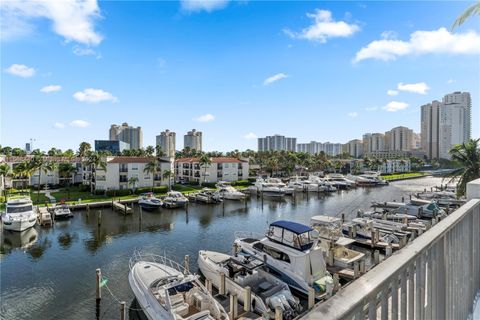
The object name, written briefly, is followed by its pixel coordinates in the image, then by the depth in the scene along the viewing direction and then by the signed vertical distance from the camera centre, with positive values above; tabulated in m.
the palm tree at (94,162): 51.62 -1.41
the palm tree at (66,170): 56.44 -3.05
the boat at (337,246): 19.72 -6.67
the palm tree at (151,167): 56.12 -2.47
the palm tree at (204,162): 64.12 -1.78
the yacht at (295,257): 16.11 -6.18
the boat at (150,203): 43.50 -7.33
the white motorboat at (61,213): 36.31 -7.31
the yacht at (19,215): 30.64 -6.61
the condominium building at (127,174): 53.50 -3.84
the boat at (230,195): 52.09 -7.30
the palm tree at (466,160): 20.89 -0.47
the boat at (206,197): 48.84 -7.26
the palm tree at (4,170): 43.32 -2.33
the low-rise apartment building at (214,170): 68.75 -3.93
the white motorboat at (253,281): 13.80 -6.94
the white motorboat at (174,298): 12.12 -6.49
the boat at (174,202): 44.96 -7.40
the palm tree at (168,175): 57.81 -4.24
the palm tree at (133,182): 54.22 -5.21
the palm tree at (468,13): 9.05 +4.52
